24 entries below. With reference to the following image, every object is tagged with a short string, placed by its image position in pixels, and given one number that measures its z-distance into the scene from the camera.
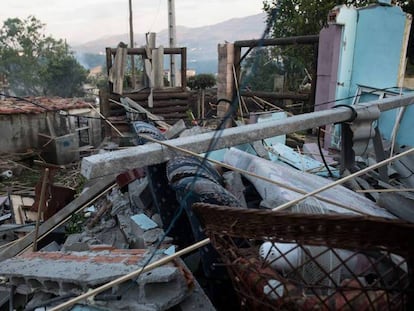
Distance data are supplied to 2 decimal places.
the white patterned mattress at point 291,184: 2.46
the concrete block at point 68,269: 2.12
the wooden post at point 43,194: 2.54
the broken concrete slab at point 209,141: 1.77
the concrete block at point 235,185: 2.94
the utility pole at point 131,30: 19.70
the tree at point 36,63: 24.02
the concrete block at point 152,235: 3.04
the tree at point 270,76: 9.43
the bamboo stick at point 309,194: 1.63
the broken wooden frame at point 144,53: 11.59
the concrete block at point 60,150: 13.38
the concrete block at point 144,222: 3.31
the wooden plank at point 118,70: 11.42
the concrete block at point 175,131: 4.30
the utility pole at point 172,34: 14.13
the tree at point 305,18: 7.96
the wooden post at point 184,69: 12.34
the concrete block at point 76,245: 2.89
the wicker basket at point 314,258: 1.14
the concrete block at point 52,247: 3.45
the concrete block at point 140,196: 3.84
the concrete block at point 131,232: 3.15
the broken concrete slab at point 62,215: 3.65
